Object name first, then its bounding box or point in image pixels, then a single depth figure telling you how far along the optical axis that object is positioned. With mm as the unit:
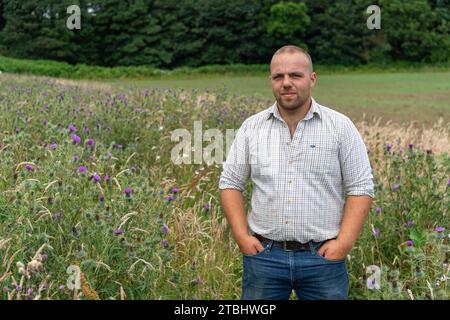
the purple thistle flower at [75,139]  4340
